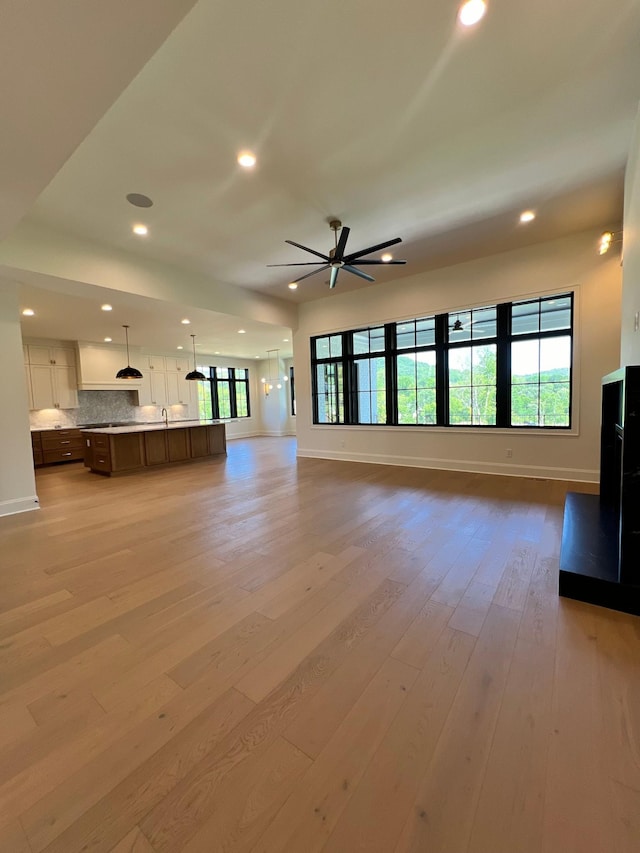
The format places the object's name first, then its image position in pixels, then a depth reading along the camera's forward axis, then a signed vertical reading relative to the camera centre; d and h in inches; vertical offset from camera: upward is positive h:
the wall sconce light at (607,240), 160.2 +74.0
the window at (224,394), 462.6 +18.9
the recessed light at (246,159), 115.0 +82.0
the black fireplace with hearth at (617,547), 80.1 -40.6
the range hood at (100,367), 332.2 +42.7
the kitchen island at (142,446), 253.6 -27.9
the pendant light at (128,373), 296.7 +31.2
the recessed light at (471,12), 73.8 +82.8
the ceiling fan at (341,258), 147.1 +65.5
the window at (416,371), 242.7 +22.7
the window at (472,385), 220.1 +10.1
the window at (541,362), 196.5 +21.2
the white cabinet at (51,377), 311.1 +32.1
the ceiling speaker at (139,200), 136.2 +82.3
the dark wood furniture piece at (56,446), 303.6 -29.9
